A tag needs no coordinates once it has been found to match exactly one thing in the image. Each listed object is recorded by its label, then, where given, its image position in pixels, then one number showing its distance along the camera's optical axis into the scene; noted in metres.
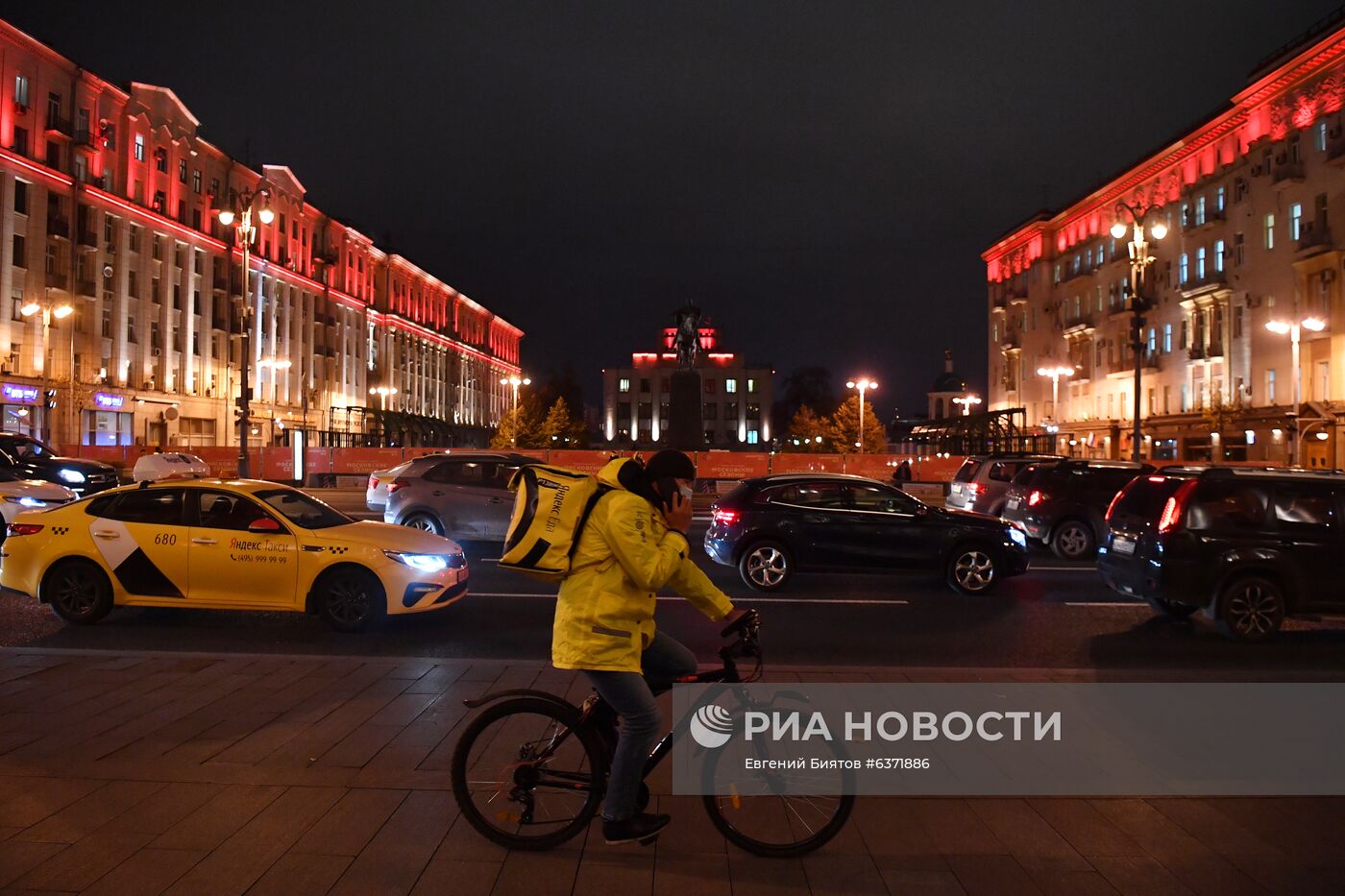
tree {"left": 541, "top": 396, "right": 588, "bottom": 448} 87.82
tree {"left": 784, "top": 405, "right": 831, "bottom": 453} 84.31
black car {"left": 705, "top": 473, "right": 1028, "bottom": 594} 13.02
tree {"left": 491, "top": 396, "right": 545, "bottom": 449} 78.06
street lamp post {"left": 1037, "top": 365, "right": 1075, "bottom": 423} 60.06
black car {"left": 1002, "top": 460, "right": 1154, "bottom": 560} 17.58
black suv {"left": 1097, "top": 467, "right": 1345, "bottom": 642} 9.94
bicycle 4.30
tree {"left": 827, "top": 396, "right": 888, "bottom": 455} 78.31
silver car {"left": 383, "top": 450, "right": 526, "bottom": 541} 16.72
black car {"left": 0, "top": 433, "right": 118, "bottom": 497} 20.59
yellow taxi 9.88
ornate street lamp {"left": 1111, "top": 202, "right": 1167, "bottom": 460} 28.84
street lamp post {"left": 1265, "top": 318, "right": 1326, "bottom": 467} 36.97
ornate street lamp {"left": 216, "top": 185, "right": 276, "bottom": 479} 30.48
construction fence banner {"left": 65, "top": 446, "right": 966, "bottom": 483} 39.38
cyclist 4.01
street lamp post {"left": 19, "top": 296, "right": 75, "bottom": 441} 43.86
